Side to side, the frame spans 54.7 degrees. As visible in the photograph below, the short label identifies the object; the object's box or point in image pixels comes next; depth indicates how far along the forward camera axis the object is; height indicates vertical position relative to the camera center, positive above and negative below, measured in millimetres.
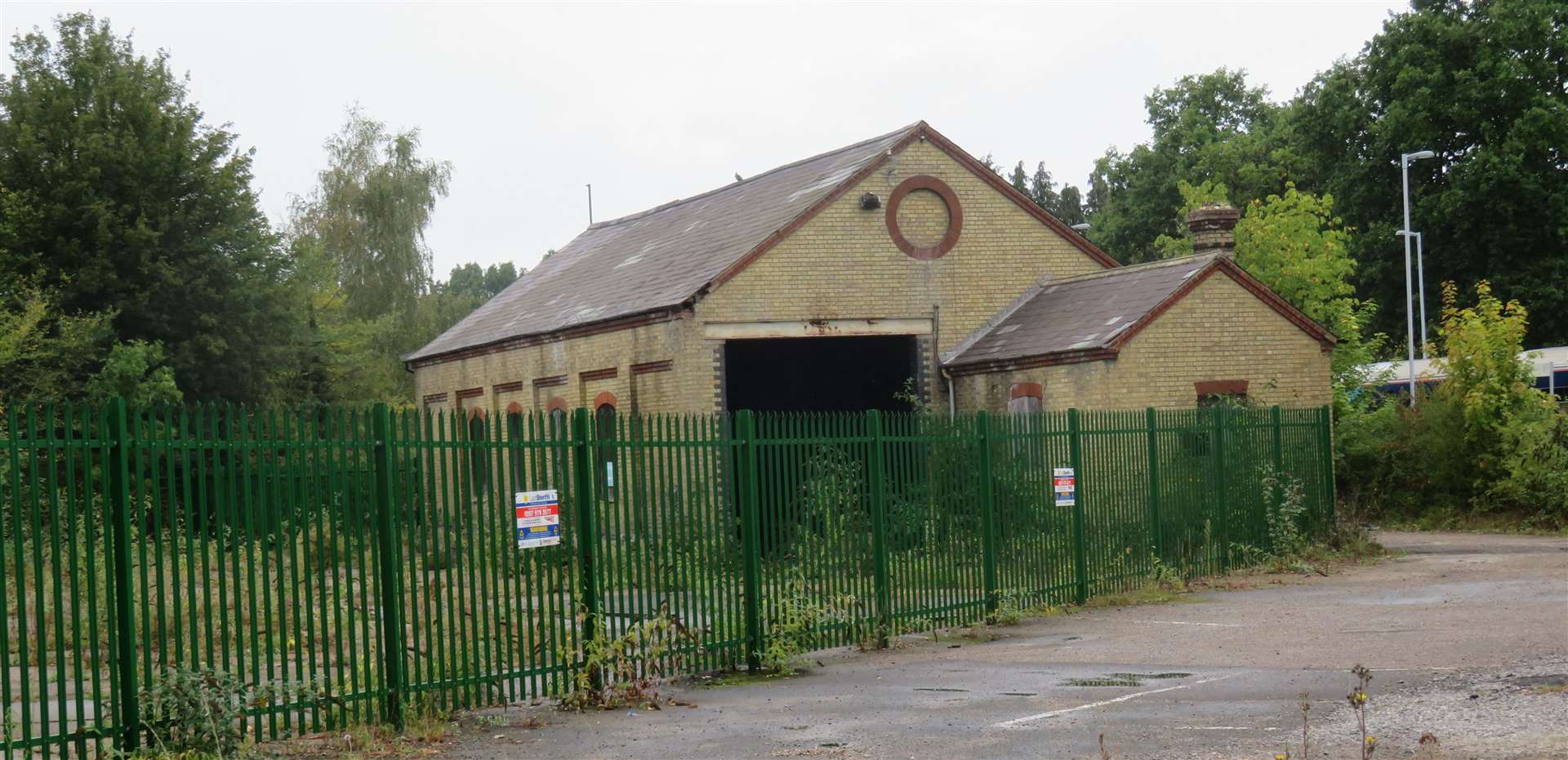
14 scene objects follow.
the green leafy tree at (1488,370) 26578 +122
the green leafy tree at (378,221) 54344 +7202
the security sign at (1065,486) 16219 -996
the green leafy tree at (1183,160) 58625 +9192
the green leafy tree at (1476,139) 44844 +7385
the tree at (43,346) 29094 +1692
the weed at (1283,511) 20078 -1688
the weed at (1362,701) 6856 -1500
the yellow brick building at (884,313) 24094 +1494
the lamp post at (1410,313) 43562 +2063
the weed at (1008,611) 15320 -2186
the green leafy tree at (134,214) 31641 +4608
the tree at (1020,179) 83562 +11963
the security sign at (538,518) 10438 -731
